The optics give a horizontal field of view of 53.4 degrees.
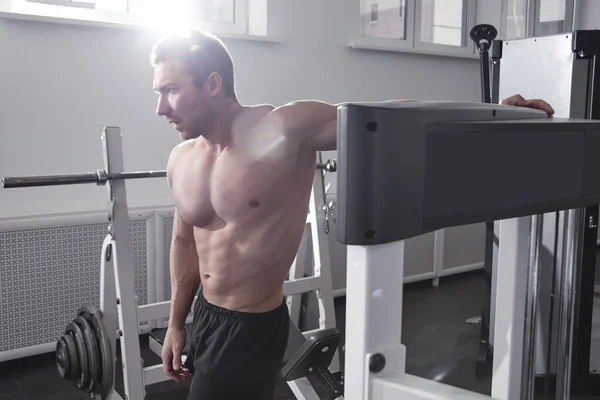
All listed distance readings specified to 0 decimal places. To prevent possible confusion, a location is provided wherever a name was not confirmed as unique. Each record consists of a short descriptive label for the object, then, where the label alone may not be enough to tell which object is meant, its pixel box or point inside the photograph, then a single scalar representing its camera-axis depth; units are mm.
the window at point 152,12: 2645
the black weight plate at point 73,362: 1938
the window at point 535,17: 4620
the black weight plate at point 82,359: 1918
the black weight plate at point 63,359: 1948
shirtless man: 1325
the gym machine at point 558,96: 2211
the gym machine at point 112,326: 1903
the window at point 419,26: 3830
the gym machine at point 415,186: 512
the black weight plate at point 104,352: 1902
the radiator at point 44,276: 2451
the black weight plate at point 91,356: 1904
